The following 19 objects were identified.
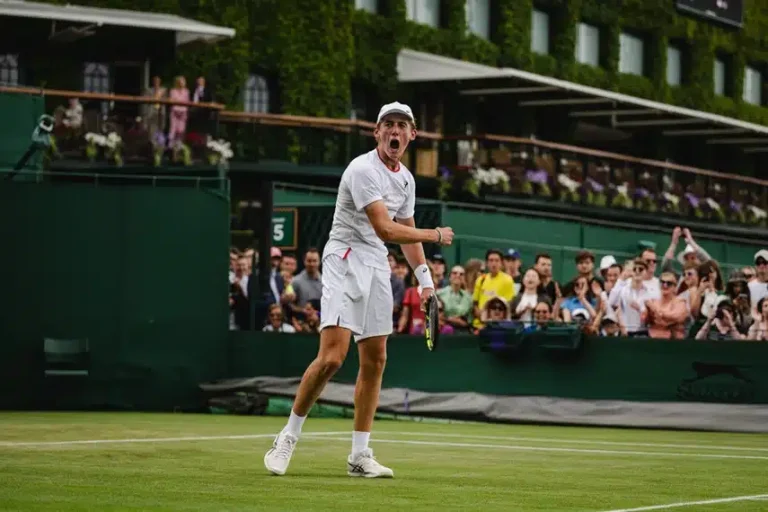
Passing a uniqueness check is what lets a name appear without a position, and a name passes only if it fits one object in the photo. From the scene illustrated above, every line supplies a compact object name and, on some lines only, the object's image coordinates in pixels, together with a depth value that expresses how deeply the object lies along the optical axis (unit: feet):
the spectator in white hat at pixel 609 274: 64.03
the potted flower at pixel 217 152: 101.09
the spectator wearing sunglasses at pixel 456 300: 64.39
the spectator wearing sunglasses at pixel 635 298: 60.90
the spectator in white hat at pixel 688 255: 64.59
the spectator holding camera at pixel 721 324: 58.59
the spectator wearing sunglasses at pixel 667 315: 59.67
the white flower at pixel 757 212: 152.15
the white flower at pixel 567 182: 125.31
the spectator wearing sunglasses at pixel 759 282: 59.21
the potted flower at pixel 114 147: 94.17
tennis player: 34.01
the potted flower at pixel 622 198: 131.95
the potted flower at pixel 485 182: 116.98
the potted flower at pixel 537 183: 120.57
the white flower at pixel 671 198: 138.51
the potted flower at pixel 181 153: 97.45
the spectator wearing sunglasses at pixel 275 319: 67.46
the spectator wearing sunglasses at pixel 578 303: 62.03
